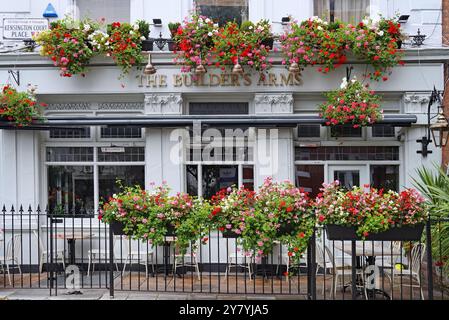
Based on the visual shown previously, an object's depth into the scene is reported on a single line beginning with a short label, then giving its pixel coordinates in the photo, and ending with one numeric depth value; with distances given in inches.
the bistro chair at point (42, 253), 438.3
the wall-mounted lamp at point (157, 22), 460.1
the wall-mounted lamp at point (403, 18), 450.6
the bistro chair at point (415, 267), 331.6
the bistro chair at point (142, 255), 448.8
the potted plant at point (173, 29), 445.4
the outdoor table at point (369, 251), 343.8
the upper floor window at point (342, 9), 473.1
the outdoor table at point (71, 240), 420.8
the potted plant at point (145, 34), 449.4
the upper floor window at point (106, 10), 478.2
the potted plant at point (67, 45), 439.5
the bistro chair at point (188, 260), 425.2
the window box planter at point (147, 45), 454.8
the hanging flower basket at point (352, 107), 428.1
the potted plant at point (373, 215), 305.6
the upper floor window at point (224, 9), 474.6
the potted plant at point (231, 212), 322.7
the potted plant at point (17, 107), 434.3
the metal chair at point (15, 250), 437.5
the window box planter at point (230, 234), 325.1
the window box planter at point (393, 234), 309.9
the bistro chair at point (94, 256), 427.9
